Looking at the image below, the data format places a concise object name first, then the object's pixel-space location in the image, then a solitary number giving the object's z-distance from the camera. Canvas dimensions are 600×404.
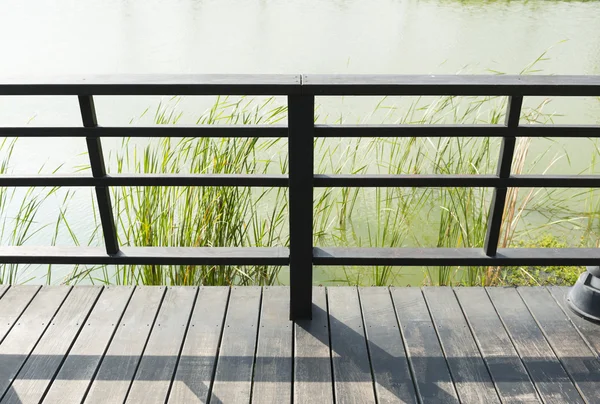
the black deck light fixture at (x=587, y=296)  2.10
